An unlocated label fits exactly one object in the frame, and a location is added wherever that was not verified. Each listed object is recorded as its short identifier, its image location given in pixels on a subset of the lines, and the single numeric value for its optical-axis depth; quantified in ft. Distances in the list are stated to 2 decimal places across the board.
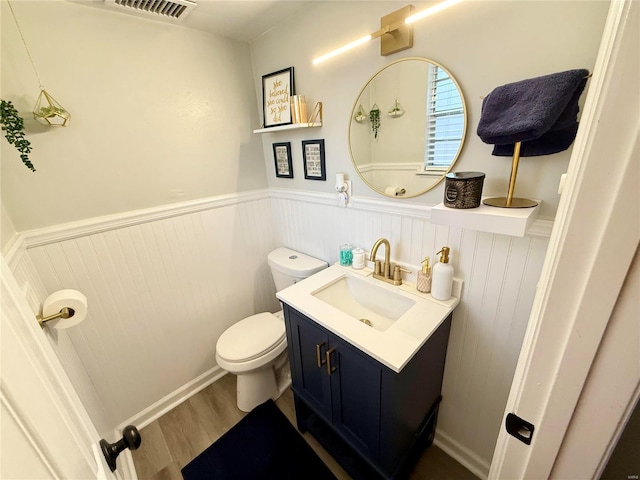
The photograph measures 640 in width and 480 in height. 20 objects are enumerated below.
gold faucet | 4.21
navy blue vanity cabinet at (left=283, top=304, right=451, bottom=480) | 3.25
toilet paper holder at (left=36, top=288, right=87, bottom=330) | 3.26
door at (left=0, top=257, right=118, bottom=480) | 1.01
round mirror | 3.28
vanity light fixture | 3.12
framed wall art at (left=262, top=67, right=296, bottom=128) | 4.90
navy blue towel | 2.26
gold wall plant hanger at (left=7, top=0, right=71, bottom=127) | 3.51
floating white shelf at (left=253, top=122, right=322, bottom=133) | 4.58
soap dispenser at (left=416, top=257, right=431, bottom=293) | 3.87
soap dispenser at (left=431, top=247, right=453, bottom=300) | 3.62
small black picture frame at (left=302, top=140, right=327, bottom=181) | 4.91
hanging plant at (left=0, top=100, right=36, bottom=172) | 3.10
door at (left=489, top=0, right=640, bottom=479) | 1.04
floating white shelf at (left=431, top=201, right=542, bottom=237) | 2.51
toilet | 4.96
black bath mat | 4.45
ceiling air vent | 3.85
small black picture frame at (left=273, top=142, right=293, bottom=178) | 5.52
